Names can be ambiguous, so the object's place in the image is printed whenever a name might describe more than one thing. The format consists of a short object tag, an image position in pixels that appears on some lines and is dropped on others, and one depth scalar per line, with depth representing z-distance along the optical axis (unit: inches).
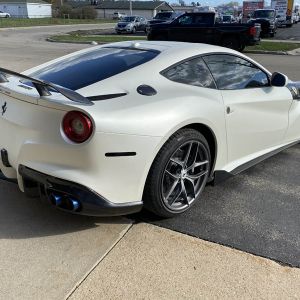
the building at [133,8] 2545.0
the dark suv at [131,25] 1038.9
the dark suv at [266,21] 811.3
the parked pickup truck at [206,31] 541.0
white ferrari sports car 83.4
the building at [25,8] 2594.2
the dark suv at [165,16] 953.1
